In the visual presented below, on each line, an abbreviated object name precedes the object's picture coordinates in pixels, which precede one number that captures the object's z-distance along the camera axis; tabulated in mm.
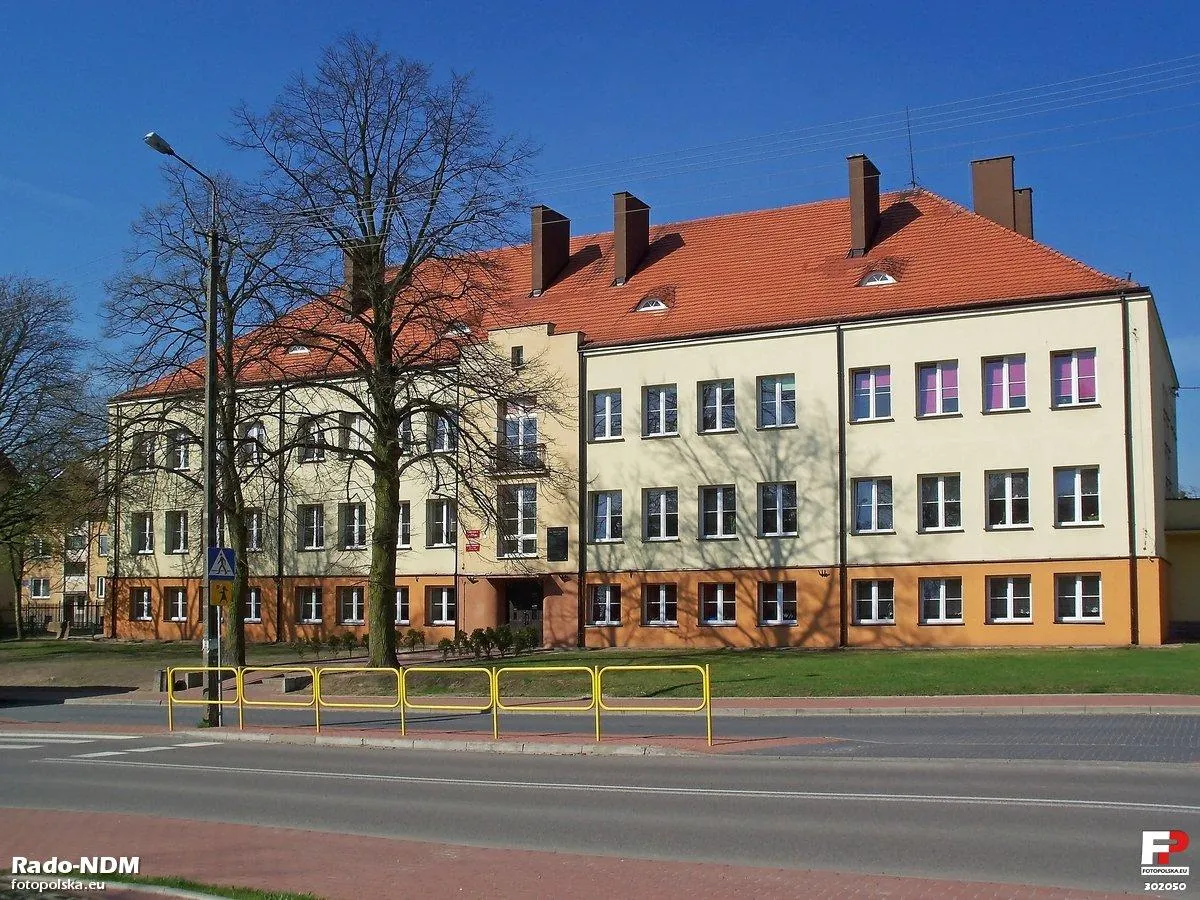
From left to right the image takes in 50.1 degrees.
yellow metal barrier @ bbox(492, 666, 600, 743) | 18844
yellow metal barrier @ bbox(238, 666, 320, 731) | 21484
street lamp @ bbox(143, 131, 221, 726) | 23469
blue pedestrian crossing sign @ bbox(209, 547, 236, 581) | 23486
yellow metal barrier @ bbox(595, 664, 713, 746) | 17953
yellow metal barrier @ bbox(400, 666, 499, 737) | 18828
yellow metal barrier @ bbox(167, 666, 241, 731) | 22672
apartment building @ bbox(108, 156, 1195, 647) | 36250
